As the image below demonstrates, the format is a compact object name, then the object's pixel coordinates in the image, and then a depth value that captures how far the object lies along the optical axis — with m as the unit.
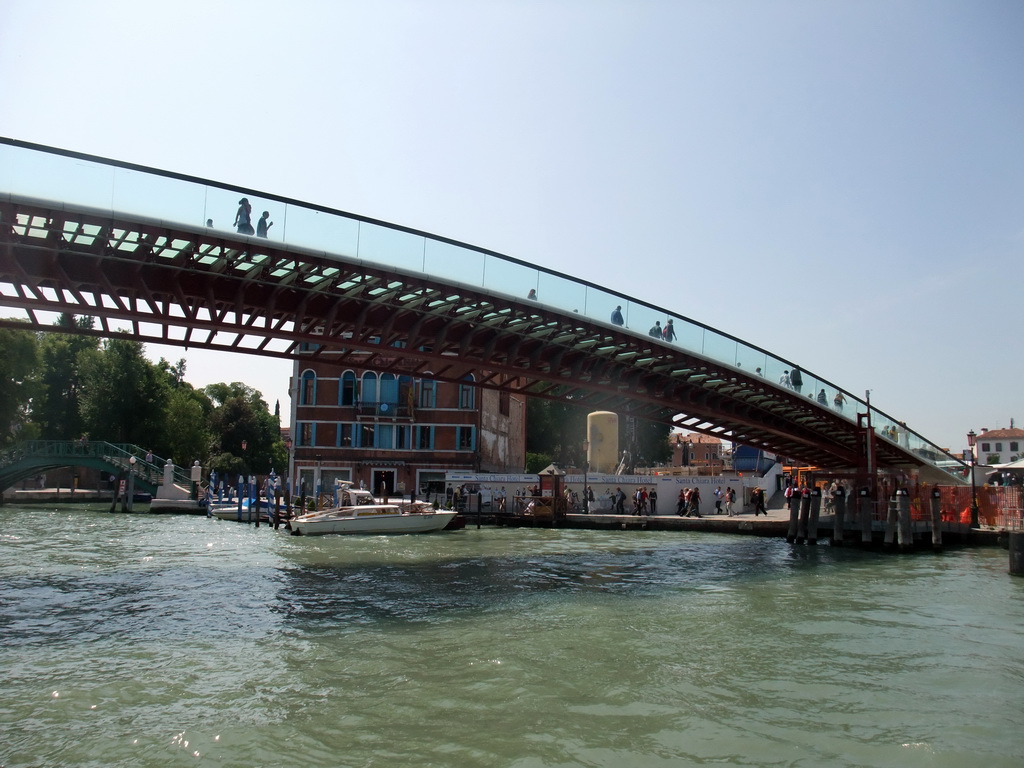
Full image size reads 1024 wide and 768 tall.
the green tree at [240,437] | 76.44
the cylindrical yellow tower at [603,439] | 56.03
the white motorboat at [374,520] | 29.64
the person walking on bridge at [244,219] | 16.66
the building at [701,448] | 114.76
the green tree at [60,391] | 62.46
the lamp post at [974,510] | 27.38
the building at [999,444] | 103.56
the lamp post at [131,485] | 43.22
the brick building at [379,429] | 45.44
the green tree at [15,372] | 52.81
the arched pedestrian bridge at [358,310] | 16.06
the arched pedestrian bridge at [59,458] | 43.84
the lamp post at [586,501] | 39.50
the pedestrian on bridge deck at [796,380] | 28.11
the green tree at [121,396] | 60.53
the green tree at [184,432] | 67.44
